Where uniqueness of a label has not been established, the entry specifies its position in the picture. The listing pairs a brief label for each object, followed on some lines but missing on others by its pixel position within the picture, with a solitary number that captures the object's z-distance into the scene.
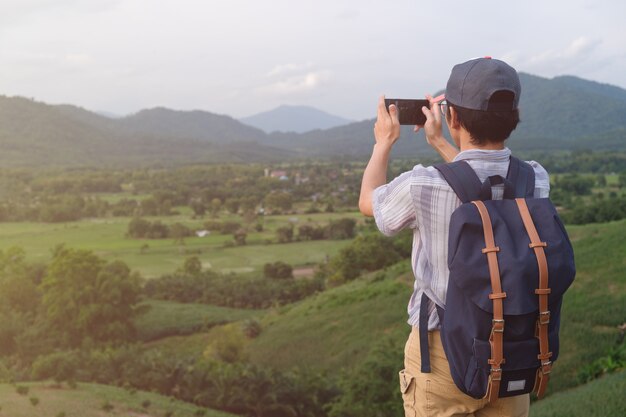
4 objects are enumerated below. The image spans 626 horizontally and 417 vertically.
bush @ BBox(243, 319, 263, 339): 14.36
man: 1.23
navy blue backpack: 1.13
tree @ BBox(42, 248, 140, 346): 13.77
